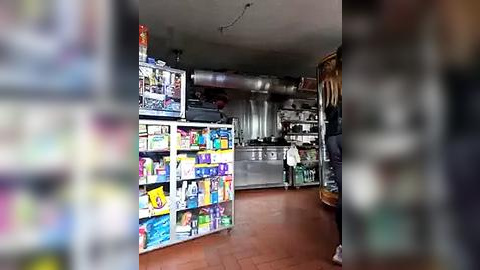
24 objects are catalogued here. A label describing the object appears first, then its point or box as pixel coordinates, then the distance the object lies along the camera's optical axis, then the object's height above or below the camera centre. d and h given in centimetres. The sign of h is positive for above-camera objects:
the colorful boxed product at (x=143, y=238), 205 -77
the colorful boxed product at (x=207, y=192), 251 -51
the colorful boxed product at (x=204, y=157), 248 -18
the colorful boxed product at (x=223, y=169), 261 -30
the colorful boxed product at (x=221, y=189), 260 -50
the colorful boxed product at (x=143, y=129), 208 +7
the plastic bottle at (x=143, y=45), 202 +71
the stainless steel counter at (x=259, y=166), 491 -53
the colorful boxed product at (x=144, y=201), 208 -49
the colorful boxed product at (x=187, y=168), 235 -26
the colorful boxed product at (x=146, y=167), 208 -22
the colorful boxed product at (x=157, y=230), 212 -74
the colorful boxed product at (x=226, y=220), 264 -81
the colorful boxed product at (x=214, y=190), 255 -50
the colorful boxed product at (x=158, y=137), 215 +1
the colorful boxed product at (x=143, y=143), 208 -4
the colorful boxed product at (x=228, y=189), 265 -50
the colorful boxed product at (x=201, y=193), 247 -51
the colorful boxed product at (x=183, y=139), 233 -1
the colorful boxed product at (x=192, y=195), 241 -52
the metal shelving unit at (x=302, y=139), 521 -4
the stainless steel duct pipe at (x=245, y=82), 461 +100
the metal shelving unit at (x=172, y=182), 216 -37
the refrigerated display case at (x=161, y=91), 215 +40
